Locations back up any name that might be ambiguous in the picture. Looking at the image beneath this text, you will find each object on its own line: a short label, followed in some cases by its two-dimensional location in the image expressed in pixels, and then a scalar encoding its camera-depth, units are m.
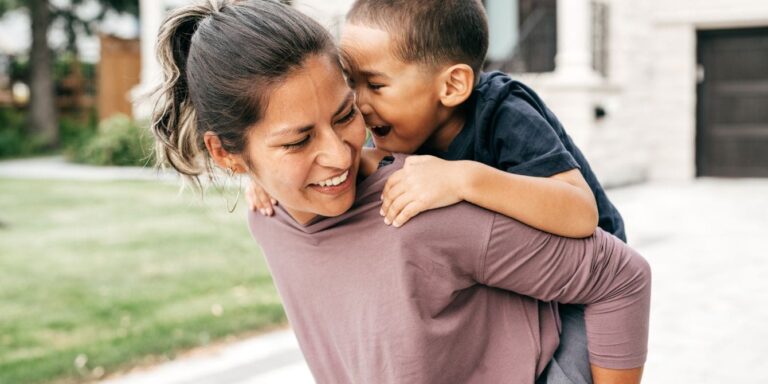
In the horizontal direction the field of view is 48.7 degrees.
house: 13.40
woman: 1.47
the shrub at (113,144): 15.56
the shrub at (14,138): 19.07
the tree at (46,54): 20.44
